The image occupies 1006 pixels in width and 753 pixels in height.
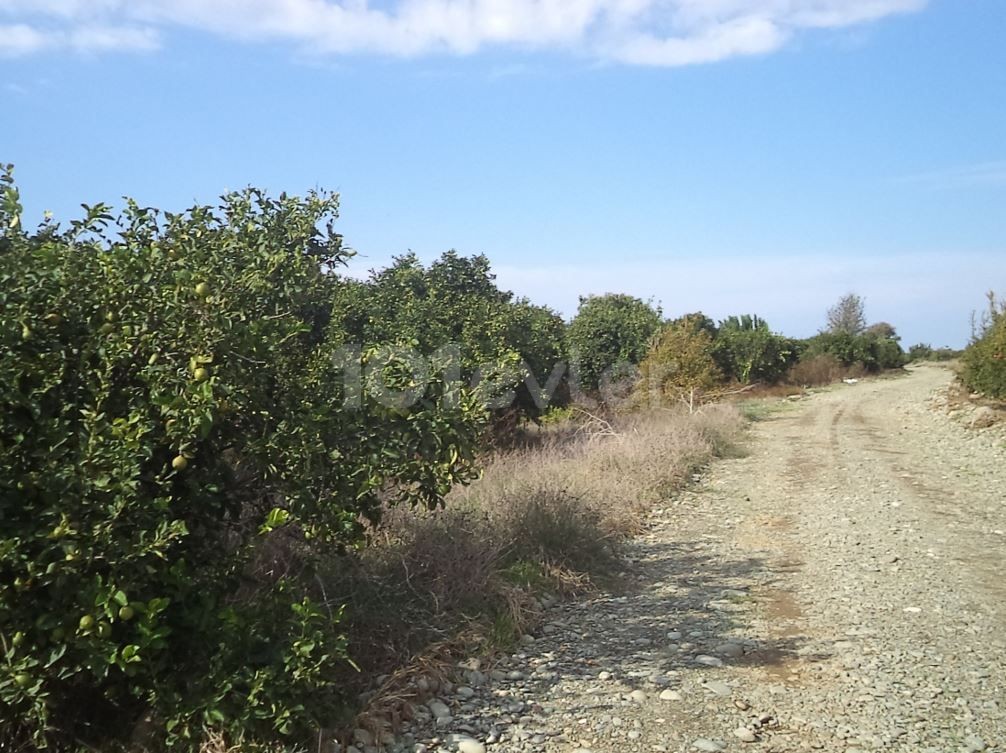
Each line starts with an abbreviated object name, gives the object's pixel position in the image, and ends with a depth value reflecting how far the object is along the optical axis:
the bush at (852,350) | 50.19
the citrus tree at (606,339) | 22.42
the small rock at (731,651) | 5.18
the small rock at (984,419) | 17.84
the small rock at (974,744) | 3.88
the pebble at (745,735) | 4.05
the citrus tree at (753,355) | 35.91
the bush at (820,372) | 44.22
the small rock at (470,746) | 4.01
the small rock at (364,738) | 3.97
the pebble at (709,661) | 5.04
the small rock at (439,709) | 4.38
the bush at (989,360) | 18.61
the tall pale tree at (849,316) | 85.19
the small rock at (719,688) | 4.61
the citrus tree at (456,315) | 12.11
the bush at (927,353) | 75.12
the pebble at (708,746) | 3.97
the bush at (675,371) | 20.00
